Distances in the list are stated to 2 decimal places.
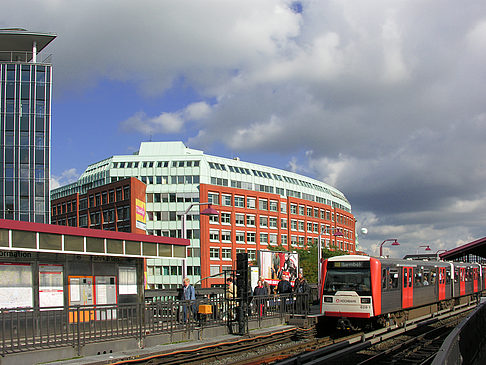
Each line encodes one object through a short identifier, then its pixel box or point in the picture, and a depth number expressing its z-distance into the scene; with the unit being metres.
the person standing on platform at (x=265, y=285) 22.36
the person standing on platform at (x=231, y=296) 19.16
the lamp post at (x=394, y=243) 44.04
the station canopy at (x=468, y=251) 66.38
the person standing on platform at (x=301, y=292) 23.03
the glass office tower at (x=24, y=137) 69.50
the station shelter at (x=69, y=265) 15.32
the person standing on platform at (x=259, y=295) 20.60
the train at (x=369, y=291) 20.66
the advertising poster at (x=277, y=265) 29.67
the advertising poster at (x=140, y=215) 64.06
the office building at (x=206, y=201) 85.25
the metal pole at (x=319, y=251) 34.24
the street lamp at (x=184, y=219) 27.06
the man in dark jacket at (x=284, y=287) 23.34
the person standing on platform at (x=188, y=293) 18.09
